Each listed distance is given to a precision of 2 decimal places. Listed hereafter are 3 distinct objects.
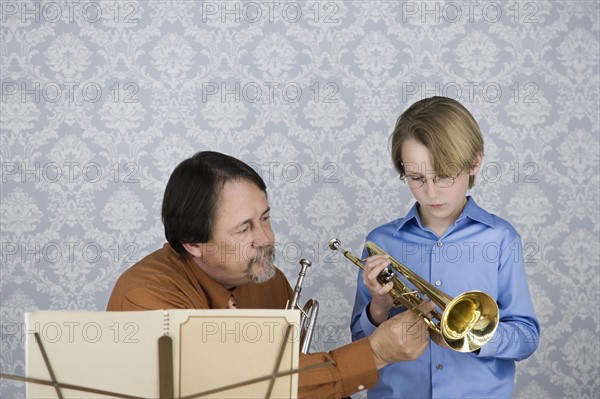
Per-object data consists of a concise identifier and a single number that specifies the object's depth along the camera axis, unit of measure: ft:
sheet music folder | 4.37
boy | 6.29
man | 5.85
